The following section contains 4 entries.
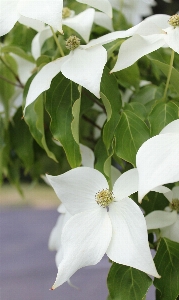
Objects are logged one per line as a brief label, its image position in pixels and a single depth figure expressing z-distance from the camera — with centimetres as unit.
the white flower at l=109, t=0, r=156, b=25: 67
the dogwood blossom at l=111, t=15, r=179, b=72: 45
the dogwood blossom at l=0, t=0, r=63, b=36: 43
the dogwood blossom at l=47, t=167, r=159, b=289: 42
